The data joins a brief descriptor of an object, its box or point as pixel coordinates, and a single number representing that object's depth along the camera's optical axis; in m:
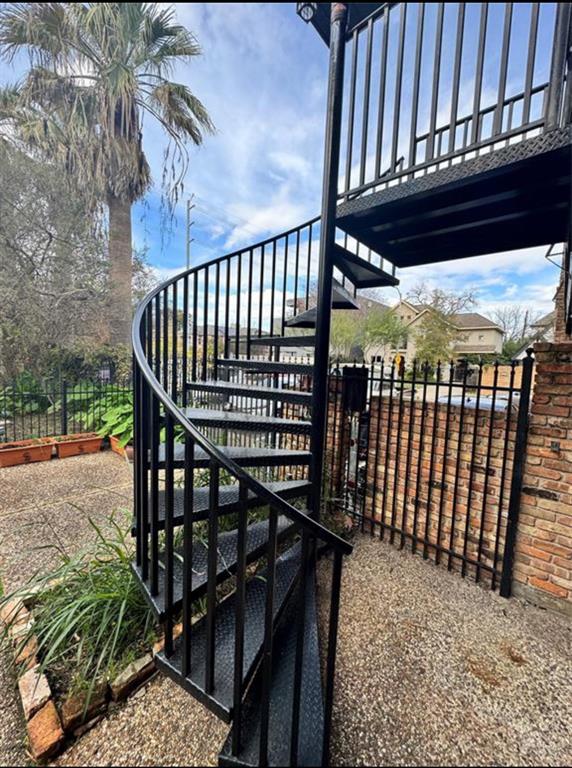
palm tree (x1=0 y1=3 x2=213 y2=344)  4.96
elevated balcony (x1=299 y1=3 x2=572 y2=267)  1.82
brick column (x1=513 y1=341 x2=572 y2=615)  2.08
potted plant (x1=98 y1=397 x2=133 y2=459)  5.14
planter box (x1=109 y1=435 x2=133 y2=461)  5.04
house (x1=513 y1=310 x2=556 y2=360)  13.50
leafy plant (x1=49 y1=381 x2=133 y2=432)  5.91
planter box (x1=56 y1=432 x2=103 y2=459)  5.00
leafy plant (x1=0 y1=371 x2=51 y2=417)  5.92
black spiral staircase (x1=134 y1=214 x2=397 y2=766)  1.18
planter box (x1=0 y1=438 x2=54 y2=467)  4.49
